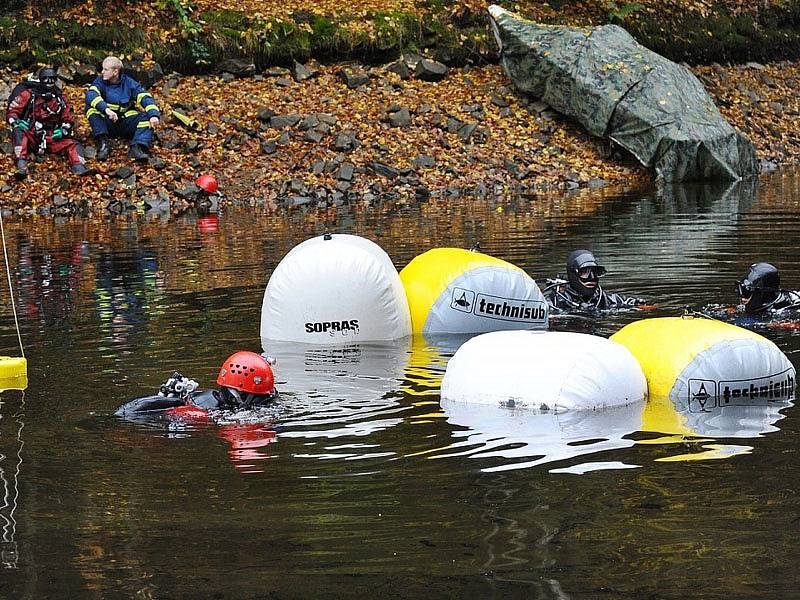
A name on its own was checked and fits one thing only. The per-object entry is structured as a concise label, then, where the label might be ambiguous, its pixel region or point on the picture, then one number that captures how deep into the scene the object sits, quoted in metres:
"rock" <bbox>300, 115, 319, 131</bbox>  30.02
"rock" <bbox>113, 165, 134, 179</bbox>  28.00
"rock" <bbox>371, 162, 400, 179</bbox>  29.68
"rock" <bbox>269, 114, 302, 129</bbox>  30.03
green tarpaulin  31.56
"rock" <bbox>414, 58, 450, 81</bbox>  32.66
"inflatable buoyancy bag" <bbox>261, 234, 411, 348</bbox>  14.35
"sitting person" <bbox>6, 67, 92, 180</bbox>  27.28
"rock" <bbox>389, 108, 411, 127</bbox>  30.84
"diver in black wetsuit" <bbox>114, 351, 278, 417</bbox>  11.05
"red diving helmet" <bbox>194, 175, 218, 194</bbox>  28.00
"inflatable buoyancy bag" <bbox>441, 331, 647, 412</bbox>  10.85
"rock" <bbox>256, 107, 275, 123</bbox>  30.11
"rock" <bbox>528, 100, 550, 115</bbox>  32.78
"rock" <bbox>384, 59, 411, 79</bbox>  32.69
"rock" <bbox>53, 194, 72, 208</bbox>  27.39
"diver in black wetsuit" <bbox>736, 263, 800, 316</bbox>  14.84
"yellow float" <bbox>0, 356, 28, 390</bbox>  12.27
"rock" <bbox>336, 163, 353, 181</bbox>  29.27
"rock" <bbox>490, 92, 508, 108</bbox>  32.62
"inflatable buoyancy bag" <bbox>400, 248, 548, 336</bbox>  14.80
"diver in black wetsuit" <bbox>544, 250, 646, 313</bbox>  15.80
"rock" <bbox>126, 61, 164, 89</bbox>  30.55
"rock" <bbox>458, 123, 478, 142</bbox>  31.16
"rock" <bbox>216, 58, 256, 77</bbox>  31.72
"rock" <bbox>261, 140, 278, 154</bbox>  29.42
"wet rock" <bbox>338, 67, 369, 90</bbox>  32.00
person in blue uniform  27.75
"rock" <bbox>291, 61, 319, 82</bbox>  31.84
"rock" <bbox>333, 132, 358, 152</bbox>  29.58
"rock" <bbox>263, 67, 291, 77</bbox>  31.94
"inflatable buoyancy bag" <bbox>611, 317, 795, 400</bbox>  11.21
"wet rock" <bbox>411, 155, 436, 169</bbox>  30.20
